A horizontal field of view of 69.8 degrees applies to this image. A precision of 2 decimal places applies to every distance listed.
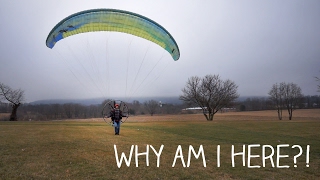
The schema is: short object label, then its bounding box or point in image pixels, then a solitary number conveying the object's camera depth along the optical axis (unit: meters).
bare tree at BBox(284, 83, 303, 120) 68.12
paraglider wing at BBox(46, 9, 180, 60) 13.50
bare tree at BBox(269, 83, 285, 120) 69.42
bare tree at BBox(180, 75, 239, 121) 55.88
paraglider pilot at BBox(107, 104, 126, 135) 15.95
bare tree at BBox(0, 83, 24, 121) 54.94
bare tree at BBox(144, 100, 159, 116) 99.55
